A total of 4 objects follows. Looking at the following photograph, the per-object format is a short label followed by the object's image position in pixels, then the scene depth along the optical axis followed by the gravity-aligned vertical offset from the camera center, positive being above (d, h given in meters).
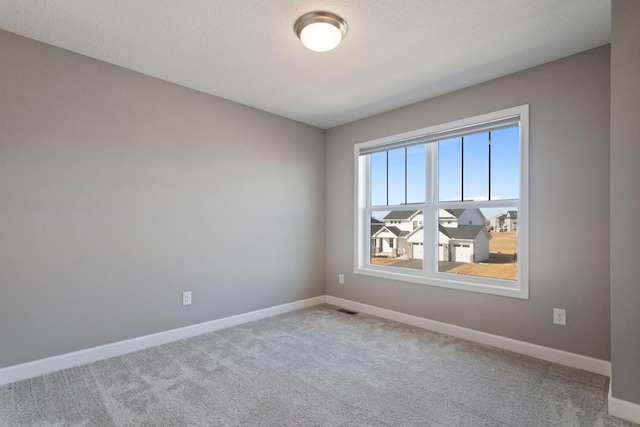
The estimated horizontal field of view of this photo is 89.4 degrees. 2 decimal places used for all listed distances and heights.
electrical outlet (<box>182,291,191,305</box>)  3.07 -0.83
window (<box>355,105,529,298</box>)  2.88 +0.07
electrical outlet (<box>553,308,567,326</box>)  2.50 -0.82
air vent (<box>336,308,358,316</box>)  3.88 -1.22
